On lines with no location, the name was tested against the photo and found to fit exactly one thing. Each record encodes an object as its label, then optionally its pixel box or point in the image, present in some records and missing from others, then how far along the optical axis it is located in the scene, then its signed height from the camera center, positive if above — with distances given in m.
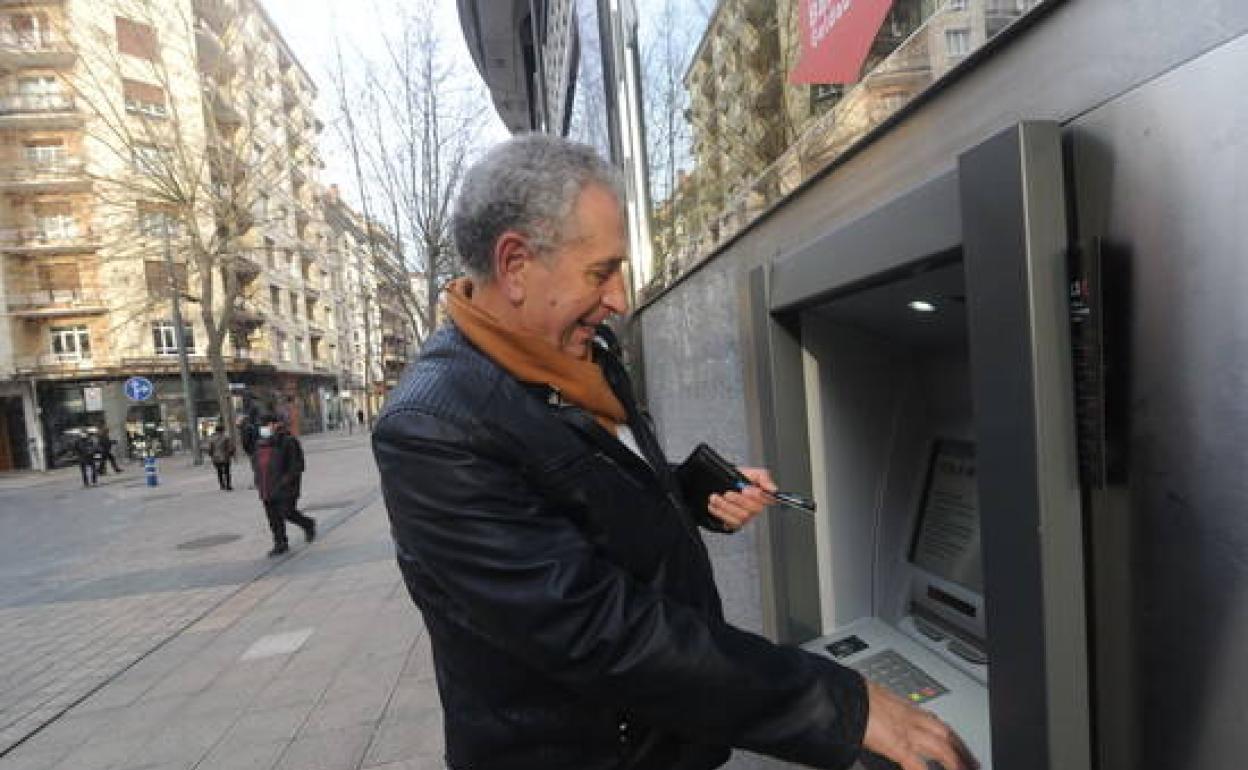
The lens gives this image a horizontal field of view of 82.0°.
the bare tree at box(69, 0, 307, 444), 18.62 +6.63
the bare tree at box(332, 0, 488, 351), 11.64 +3.27
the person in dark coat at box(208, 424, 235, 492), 13.33 -1.00
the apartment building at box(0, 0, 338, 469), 24.23 +5.91
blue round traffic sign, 16.03 +0.41
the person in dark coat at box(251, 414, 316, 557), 7.24 -0.80
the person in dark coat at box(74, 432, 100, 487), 16.56 -1.02
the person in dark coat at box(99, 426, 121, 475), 20.16 -1.14
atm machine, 0.74 -0.18
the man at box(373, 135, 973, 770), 0.92 -0.25
